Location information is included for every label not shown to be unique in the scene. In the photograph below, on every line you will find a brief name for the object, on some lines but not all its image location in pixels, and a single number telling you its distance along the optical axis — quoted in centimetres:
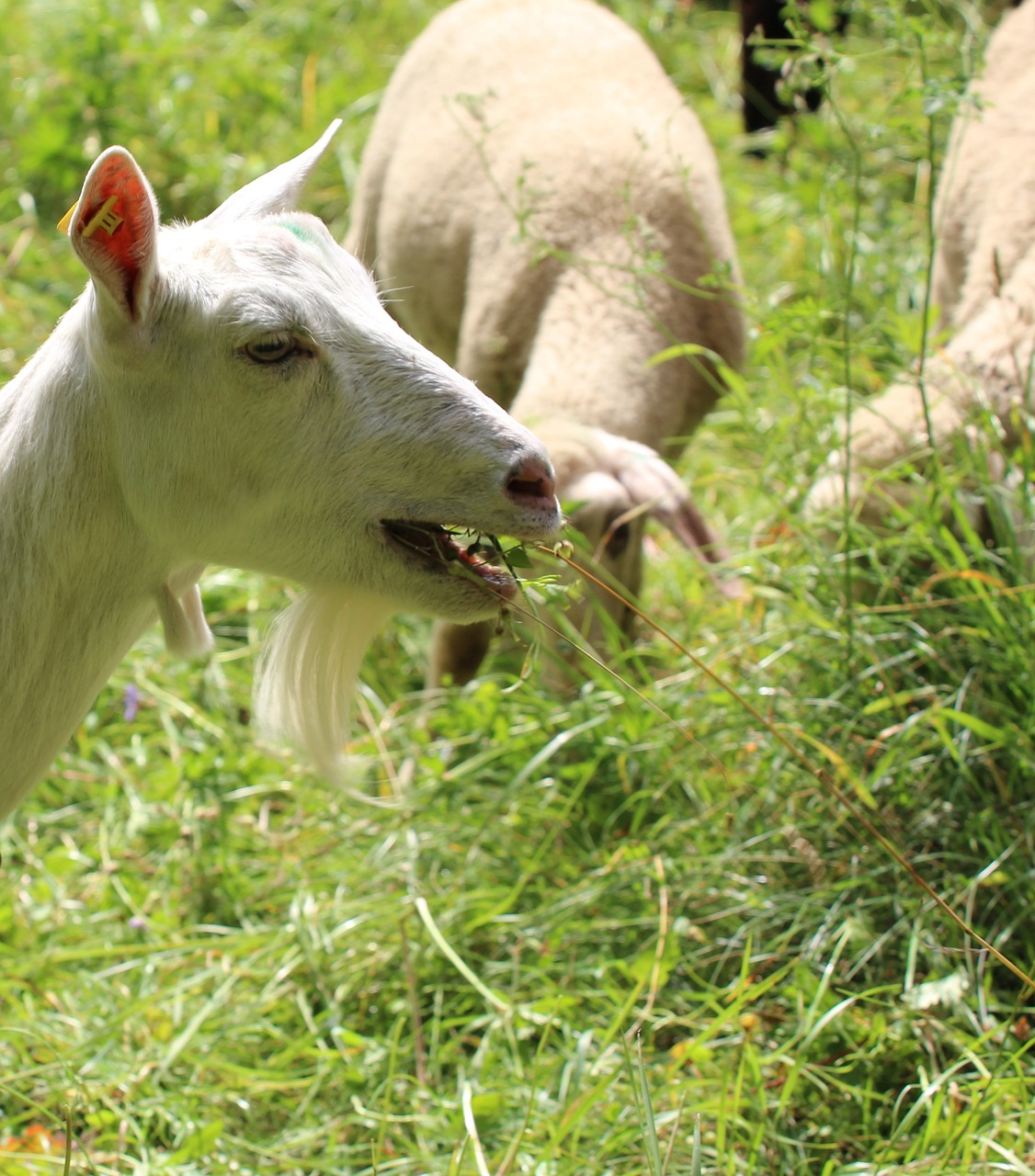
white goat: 384
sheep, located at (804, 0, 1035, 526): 699
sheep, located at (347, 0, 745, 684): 757
